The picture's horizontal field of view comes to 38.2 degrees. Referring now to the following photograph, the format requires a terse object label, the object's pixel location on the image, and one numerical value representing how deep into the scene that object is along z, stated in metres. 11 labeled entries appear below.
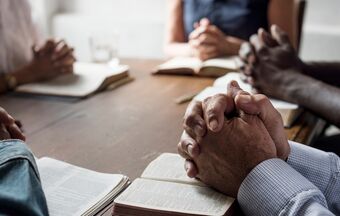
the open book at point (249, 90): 1.28
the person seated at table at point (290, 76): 1.30
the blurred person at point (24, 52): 1.68
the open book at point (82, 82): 1.57
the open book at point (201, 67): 1.74
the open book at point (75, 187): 0.79
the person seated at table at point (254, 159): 0.76
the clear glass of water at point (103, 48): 1.97
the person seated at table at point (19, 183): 0.63
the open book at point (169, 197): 0.76
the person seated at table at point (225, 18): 2.13
